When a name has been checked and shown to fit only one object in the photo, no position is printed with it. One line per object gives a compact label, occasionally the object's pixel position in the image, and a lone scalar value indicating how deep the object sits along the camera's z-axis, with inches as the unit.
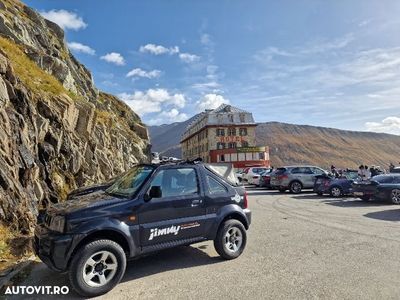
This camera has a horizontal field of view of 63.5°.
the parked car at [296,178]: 819.4
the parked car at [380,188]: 566.6
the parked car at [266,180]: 926.9
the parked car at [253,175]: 1081.9
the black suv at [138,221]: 187.6
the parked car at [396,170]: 788.5
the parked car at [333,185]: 709.3
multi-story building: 2593.5
